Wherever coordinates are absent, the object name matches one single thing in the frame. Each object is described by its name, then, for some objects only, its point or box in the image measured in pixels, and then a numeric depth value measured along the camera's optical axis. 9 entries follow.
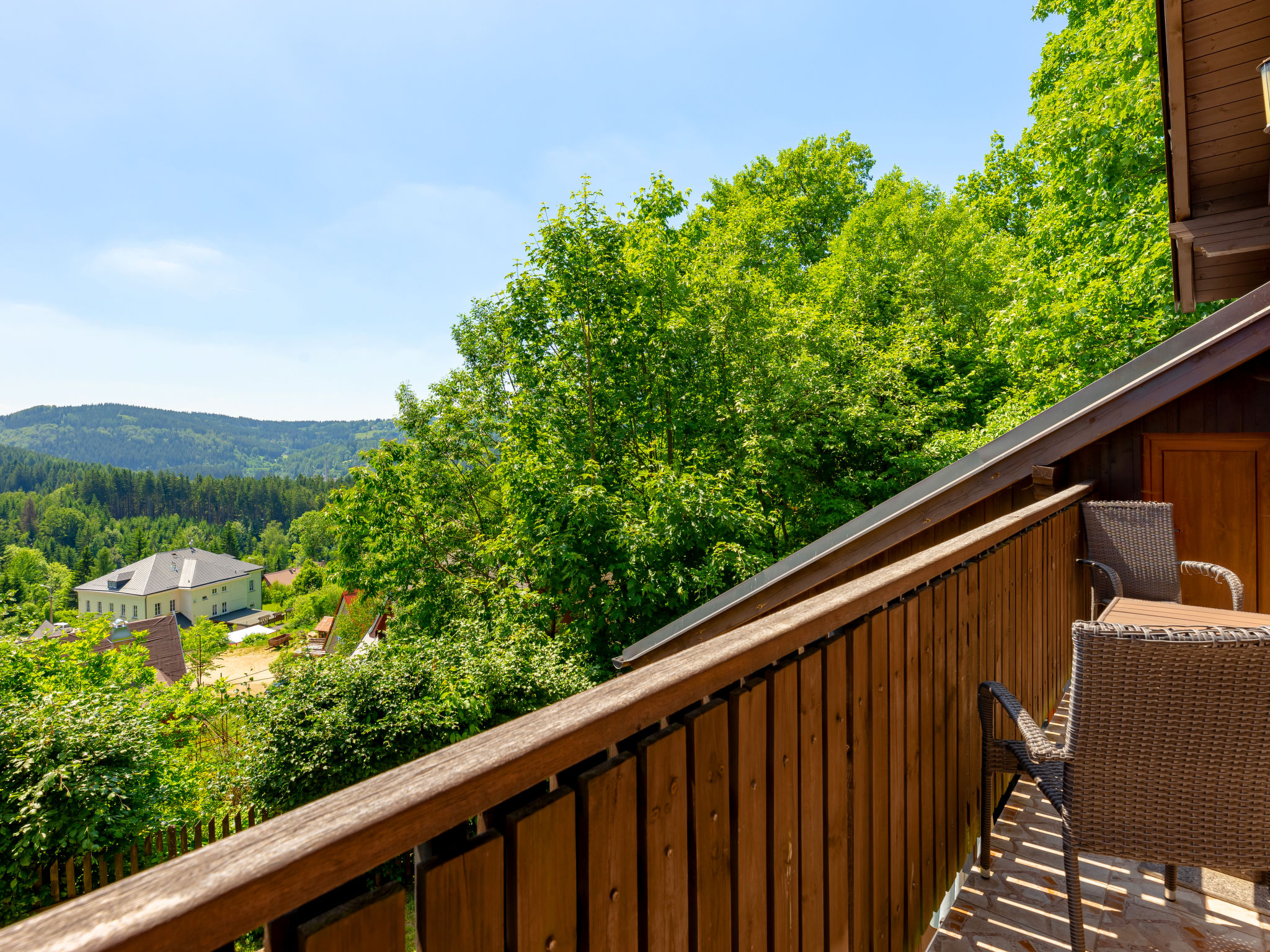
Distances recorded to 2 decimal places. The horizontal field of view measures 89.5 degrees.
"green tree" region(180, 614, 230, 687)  29.67
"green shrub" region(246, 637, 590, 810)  9.55
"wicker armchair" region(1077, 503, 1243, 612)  3.93
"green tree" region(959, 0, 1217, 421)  10.09
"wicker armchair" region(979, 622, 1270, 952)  1.66
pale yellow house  75.69
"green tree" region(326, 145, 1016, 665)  11.77
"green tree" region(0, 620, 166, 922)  8.48
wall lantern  3.98
